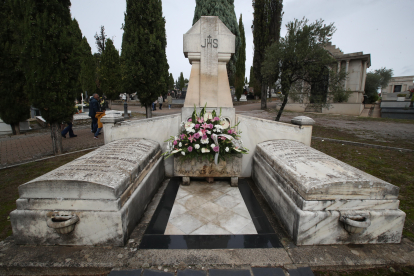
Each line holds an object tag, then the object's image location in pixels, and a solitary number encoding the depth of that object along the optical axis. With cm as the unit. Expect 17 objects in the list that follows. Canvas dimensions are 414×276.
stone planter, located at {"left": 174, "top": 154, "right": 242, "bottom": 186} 367
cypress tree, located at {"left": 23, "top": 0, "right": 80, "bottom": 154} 530
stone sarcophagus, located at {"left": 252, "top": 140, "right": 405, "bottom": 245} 215
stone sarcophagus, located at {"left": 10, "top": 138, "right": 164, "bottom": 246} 211
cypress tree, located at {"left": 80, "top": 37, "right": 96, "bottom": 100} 2164
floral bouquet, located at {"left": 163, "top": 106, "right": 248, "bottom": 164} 349
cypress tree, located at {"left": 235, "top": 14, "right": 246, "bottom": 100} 2909
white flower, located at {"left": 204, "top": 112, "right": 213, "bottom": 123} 386
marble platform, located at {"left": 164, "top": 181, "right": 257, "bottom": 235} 254
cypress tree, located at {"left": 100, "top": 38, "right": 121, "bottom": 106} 1975
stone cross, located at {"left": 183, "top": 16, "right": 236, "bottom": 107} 411
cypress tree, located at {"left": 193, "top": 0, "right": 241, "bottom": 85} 1577
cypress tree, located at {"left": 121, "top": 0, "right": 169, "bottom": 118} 971
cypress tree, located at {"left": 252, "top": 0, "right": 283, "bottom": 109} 1770
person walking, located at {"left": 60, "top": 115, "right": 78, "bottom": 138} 853
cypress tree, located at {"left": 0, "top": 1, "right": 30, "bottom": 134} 832
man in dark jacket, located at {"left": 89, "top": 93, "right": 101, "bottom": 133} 875
